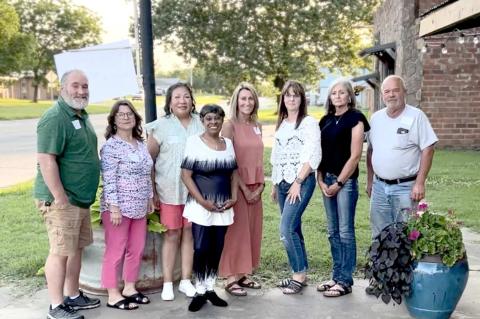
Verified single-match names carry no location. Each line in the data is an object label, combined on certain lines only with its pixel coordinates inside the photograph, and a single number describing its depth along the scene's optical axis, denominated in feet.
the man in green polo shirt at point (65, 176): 12.51
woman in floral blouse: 13.80
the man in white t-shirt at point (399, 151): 14.33
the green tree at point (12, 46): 131.03
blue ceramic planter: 12.95
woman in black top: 14.35
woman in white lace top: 14.40
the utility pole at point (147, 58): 16.29
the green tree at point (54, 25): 196.54
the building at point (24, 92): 242.78
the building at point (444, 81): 47.29
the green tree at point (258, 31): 81.20
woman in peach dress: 14.88
